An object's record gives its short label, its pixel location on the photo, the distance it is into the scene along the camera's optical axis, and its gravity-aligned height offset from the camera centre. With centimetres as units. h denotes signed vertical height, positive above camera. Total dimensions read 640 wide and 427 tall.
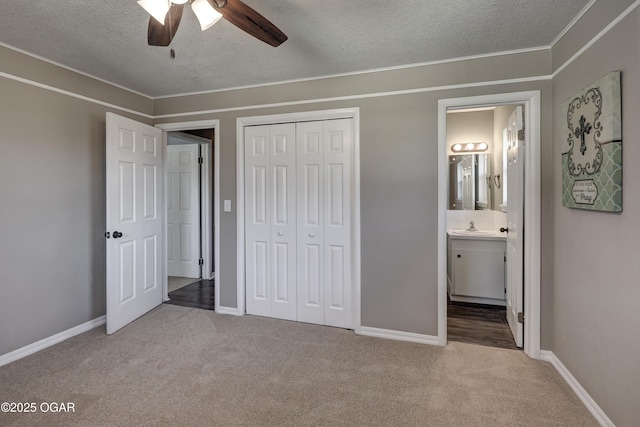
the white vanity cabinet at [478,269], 356 -67
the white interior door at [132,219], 280 -7
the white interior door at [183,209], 475 +5
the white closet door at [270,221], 310 -9
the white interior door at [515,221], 252 -8
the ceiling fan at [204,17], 142 +95
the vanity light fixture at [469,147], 414 +88
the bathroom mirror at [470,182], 412 +41
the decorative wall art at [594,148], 157 +36
